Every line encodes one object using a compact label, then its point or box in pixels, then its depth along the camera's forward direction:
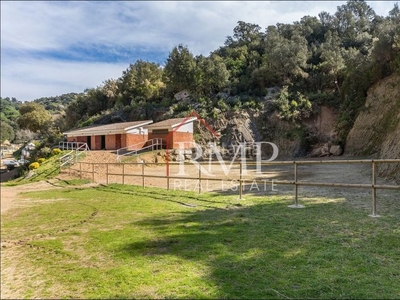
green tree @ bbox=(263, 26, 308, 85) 32.75
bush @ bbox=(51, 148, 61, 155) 24.21
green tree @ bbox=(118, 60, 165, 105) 39.97
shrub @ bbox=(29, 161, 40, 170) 20.77
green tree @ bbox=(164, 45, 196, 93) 35.88
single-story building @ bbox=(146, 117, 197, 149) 26.11
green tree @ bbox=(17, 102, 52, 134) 45.66
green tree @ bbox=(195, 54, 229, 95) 34.66
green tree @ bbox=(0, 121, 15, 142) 68.43
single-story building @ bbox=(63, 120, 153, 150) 26.69
